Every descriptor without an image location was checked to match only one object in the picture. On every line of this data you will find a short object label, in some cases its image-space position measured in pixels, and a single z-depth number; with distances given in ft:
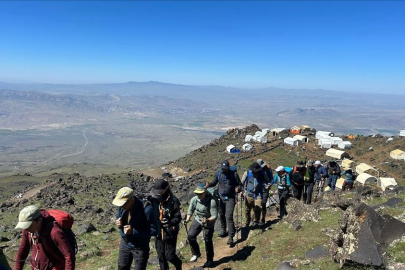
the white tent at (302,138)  181.98
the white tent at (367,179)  113.91
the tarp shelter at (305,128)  218.18
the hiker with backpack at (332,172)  59.47
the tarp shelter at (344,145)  169.17
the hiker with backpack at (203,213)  25.84
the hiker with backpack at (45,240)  15.07
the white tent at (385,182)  103.40
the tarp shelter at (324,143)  172.87
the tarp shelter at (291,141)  177.17
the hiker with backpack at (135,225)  17.90
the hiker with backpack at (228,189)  31.19
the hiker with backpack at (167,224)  22.01
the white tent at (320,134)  194.26
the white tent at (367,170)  126.31
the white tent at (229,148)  183.13
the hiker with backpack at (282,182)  40.29
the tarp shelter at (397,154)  144.05
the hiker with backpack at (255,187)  33.96
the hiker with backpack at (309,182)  43.42
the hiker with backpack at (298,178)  41.70
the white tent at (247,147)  177.35
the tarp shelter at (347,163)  141.58
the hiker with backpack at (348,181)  63.52
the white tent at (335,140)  173.54
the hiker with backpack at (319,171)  45.92
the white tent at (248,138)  196.34
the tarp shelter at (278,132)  210.79
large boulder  20.80
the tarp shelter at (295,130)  208.42
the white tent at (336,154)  153.28
